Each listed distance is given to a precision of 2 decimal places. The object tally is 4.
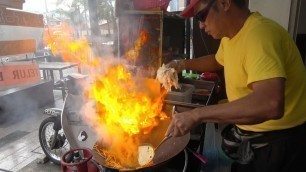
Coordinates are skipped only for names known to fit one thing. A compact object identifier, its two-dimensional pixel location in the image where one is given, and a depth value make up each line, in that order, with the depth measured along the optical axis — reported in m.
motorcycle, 4.22
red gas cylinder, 2.05
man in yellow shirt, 1.36
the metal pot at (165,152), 1.79
